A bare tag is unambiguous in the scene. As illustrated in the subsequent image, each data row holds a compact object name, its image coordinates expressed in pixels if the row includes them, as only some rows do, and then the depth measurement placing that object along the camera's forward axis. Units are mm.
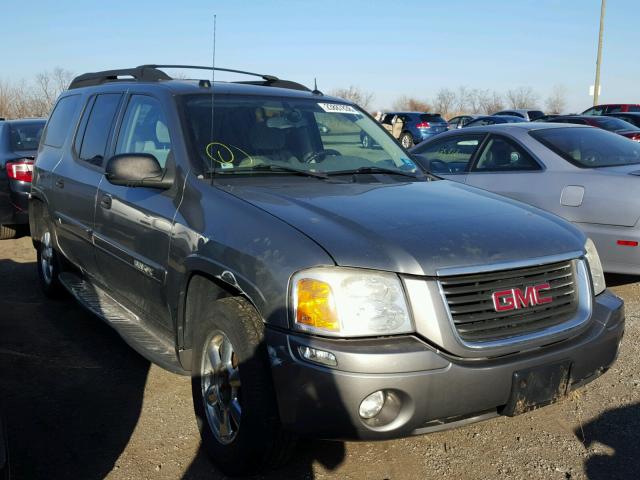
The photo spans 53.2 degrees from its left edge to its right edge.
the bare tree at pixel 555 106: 58094
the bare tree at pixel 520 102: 57344
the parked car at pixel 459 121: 27881
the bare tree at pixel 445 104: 59656
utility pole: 29105
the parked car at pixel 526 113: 26311
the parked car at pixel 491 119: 19156
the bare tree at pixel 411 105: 60606
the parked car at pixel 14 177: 7926
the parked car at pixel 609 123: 11383
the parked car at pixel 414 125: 25875
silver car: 5168
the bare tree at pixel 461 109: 59406
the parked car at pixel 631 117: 16391
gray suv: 2473
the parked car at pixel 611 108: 24125
